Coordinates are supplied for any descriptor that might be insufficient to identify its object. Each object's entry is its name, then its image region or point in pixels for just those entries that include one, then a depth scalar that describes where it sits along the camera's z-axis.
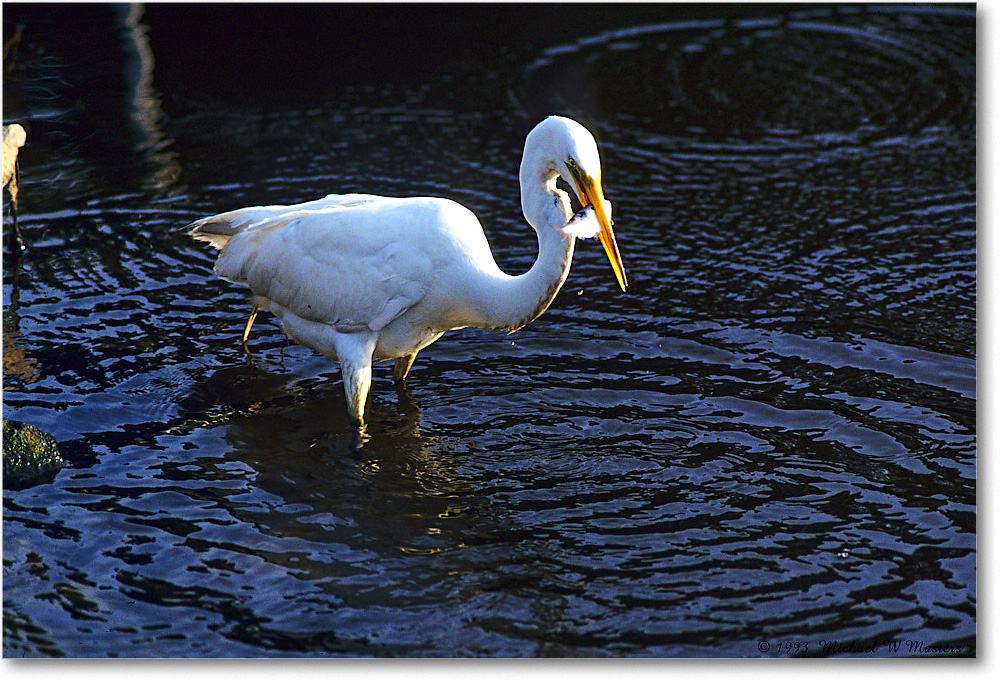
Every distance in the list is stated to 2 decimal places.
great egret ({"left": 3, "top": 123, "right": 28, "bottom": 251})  13.58
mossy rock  9.93
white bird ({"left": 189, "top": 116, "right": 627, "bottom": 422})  9.90
